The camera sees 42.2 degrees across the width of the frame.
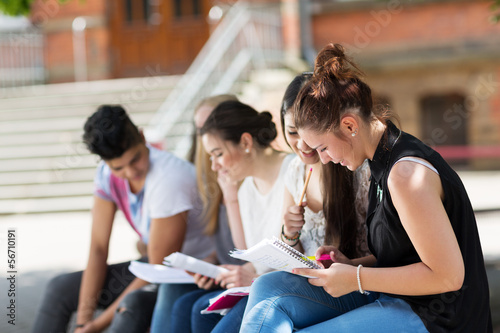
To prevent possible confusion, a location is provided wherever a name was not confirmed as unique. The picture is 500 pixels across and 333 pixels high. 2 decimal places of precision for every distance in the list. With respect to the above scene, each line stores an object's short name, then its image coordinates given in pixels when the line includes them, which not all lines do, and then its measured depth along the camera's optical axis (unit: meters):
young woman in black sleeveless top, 2.04
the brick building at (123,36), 13.30
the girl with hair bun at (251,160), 3.17
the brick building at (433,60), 11.62
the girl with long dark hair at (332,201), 2.71
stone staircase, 9.44
